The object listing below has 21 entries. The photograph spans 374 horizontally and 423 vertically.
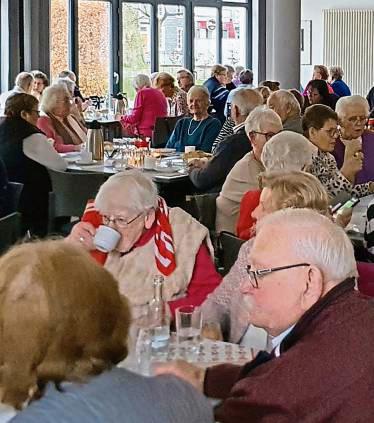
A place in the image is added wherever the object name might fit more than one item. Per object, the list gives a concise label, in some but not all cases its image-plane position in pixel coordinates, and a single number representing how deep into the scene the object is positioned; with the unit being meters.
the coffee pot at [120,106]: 17.09
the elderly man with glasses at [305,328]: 2.78
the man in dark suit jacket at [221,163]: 8.92
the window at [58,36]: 21.03
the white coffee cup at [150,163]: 10.31
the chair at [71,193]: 9.11
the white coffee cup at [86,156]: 10.71
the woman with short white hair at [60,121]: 11.48
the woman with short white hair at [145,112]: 15.59
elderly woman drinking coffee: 5.03
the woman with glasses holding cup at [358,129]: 10.13
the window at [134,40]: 22.84
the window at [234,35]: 25.23
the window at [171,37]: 23.71
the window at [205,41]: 24.59
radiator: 27.27
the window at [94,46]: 21.78
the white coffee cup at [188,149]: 11.34
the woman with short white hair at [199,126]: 12.09
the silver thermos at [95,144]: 11.07
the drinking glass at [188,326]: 4.16
